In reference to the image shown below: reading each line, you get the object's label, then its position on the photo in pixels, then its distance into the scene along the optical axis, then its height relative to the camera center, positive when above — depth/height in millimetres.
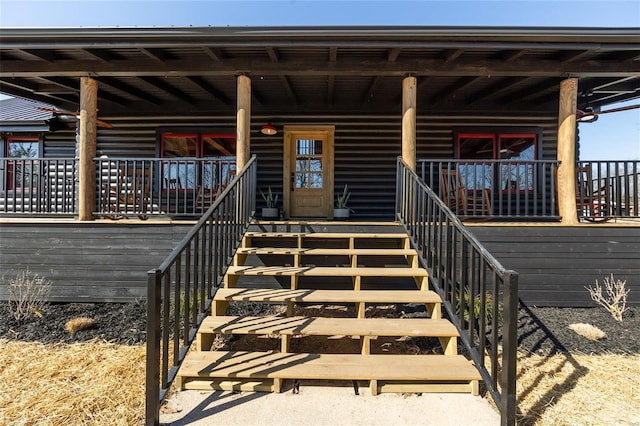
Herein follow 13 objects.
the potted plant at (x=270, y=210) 5497 +76
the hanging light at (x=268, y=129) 5973 +1582
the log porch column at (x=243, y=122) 4336 +1253
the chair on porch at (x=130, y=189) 5472 +467
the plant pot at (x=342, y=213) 5406 +31
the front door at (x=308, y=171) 6293 +859
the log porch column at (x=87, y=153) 4254 +819
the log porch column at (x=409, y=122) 4312 +1250
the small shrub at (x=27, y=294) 3629 -952
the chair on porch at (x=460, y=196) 5412 +332
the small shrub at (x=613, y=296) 3627 -933
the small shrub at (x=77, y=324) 3334 -1163
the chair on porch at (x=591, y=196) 4395 +281
